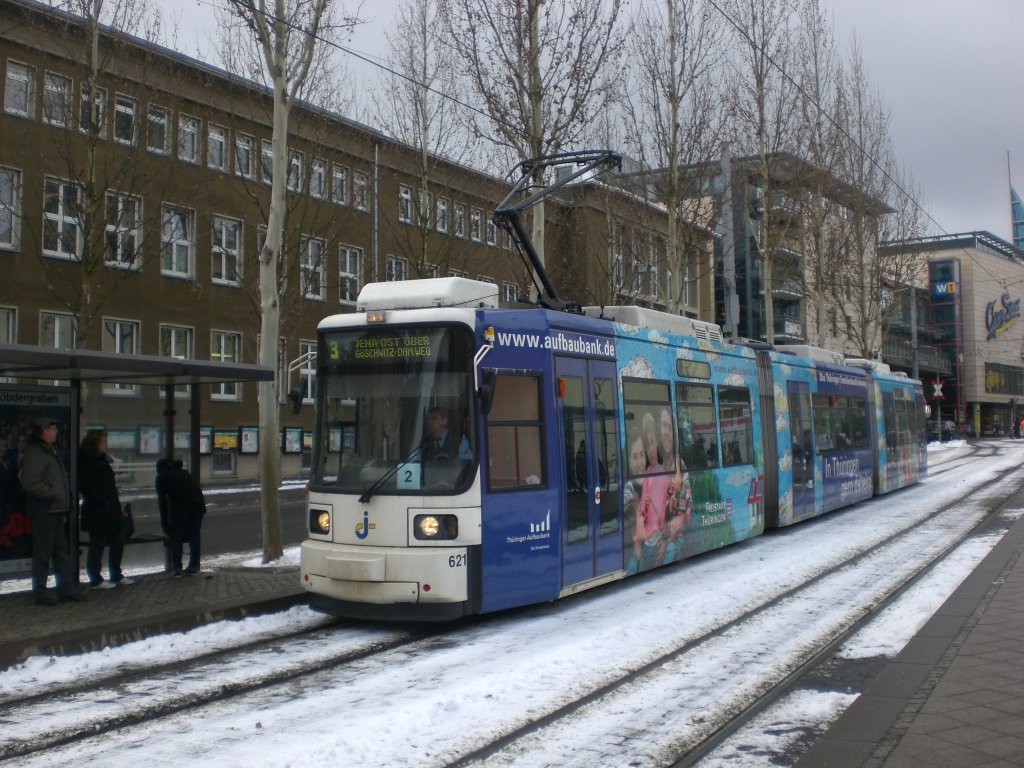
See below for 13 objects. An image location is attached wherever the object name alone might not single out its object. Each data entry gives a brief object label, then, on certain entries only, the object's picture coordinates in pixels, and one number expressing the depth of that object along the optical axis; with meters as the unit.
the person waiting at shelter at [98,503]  10.73
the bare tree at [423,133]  26.81
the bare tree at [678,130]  23.94
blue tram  8.82
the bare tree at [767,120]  29.52
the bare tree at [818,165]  33.94
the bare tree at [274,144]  12.93
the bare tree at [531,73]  18.66
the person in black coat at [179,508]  11.74
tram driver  8.89
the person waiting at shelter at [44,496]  9.36
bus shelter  9.68
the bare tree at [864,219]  37.69
